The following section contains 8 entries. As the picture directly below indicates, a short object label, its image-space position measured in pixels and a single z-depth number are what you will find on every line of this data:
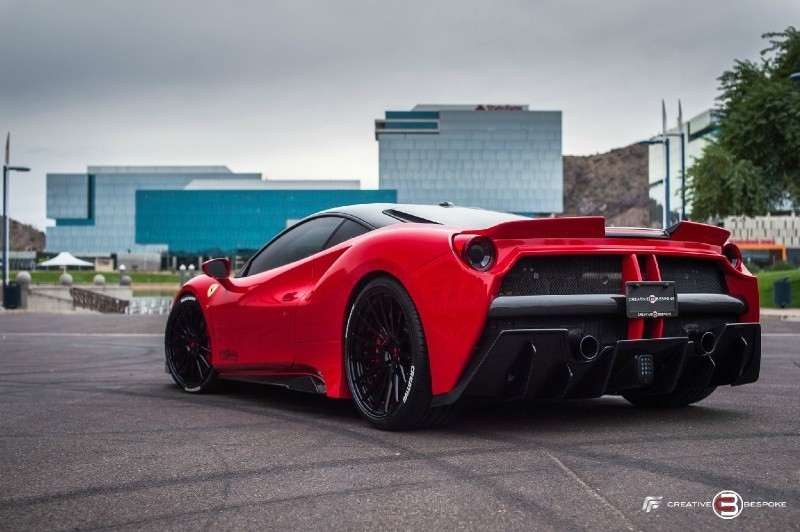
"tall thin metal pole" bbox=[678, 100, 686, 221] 31.51
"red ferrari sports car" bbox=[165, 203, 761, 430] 4.38
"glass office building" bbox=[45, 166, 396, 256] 131.38
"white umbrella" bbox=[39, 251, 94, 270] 104.19
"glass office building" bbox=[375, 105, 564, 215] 135.38
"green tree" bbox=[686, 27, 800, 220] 26.91
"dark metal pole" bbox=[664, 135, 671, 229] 41.53
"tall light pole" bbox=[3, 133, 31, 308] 38.69
